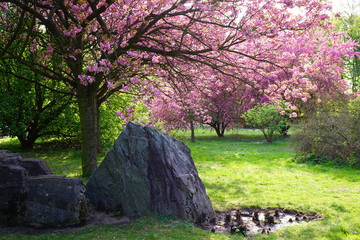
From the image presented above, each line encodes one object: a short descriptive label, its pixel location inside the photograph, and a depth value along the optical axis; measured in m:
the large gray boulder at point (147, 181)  6.21
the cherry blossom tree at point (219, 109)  24.69
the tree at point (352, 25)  33.59
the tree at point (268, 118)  20.40
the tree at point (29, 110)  15.66
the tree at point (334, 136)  12.21
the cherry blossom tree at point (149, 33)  7.79
